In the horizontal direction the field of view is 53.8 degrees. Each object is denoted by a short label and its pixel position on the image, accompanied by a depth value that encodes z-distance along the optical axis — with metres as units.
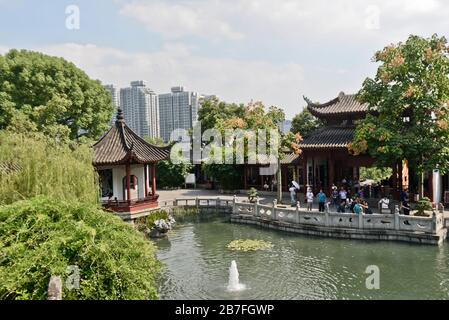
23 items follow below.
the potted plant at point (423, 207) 17.67
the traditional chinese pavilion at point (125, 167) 19.88
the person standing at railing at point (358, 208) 18.00
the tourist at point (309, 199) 21.17
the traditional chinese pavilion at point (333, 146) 24.73
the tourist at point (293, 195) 23.91
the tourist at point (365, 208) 18.64
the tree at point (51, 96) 24.75
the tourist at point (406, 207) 18.14
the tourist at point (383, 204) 19.12
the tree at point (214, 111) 36.19
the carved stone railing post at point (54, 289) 6.75
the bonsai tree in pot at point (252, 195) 24.77
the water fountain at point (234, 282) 12.30
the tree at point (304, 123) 36.31
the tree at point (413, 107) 18.19
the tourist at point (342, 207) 19.82
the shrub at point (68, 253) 7.31
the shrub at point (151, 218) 20.03
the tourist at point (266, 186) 30.46
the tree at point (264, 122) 22.92
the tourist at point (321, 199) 20.16
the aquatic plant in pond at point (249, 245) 16.94
